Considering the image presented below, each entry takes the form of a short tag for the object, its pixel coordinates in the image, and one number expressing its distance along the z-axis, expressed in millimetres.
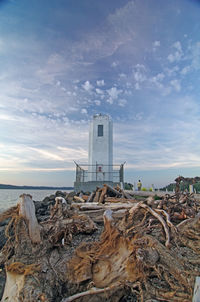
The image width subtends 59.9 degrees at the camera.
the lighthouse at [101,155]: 21792
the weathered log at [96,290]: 2106
